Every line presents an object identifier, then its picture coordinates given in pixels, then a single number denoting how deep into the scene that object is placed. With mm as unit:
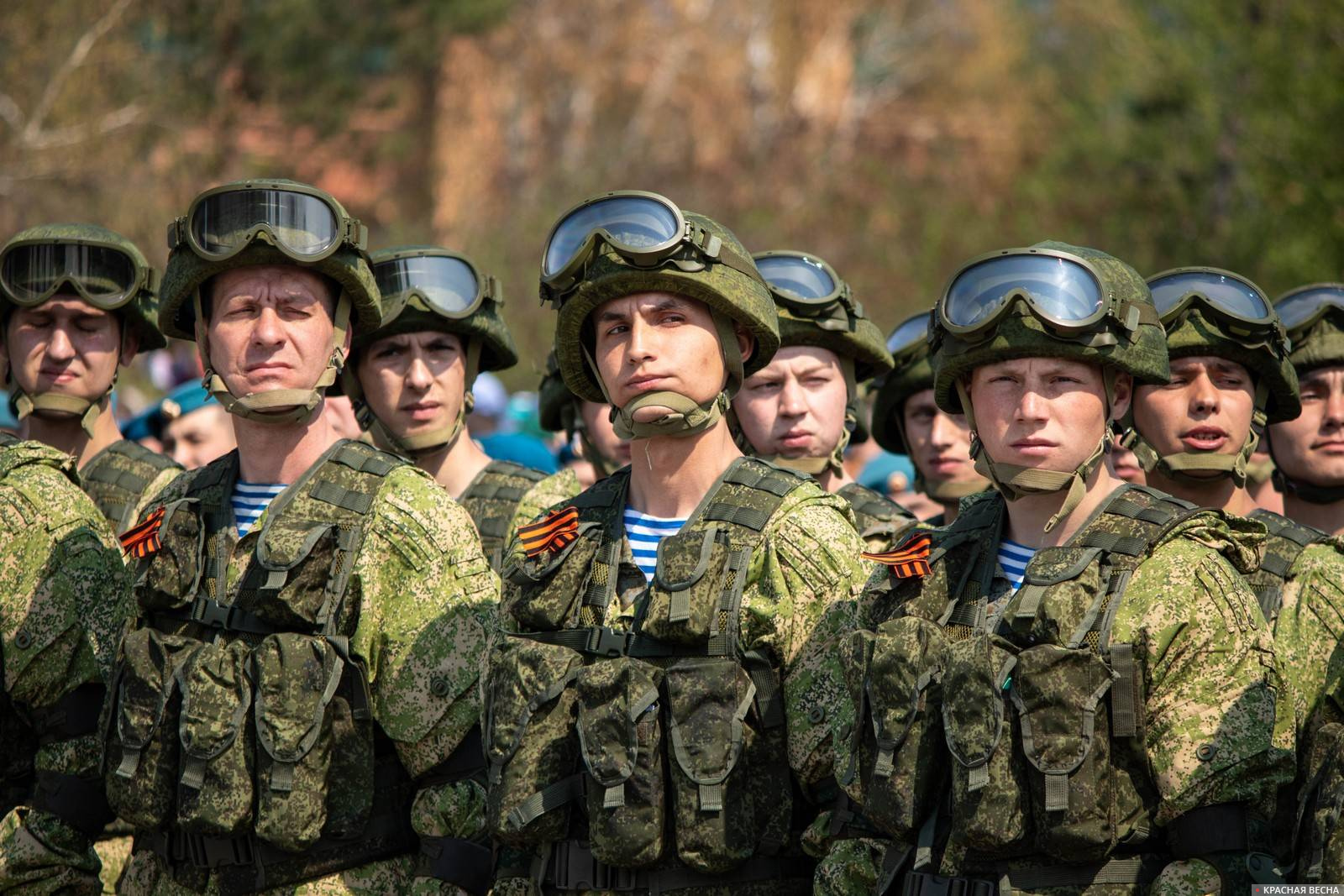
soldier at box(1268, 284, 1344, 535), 12977
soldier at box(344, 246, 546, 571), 14648
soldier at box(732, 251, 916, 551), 14047
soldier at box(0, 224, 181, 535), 14383
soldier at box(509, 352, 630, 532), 16281
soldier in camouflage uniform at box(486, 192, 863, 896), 9336
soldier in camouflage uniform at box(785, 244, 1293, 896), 8453
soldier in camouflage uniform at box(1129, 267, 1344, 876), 11750
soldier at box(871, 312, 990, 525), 15602
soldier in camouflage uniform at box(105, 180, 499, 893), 10125
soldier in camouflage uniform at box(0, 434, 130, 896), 11250
